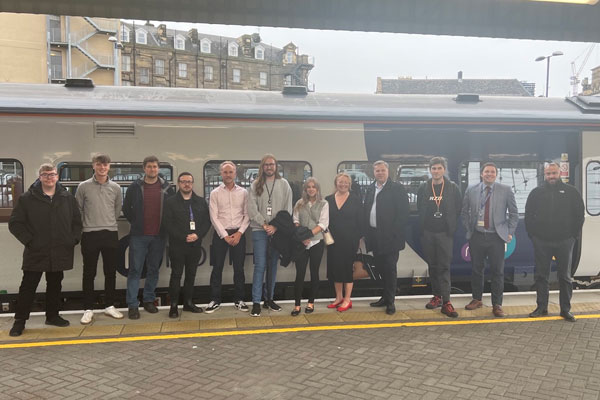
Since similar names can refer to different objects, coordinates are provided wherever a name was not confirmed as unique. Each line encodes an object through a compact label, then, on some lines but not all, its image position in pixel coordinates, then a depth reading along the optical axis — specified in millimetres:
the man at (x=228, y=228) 5871
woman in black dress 5984
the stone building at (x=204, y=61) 52750
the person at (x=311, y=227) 5902
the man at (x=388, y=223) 6012
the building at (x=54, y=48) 33659
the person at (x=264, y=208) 5863
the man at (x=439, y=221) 6004
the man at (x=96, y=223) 5562
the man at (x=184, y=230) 5676
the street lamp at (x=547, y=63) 25797
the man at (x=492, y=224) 5973
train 5887
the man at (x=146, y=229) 5672
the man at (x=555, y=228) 5809
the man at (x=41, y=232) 5117
